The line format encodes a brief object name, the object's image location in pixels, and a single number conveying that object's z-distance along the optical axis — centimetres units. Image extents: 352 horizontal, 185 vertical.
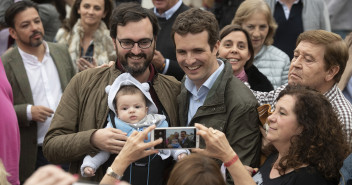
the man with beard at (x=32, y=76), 1133
